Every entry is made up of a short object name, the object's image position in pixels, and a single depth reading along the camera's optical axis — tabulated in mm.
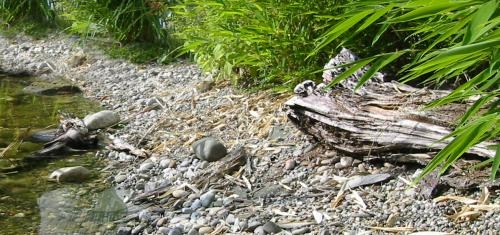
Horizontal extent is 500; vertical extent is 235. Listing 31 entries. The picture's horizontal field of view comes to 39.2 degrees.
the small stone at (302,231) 1988
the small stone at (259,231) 2055
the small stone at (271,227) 2050
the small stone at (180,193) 2609
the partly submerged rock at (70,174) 3035
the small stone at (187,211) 2454
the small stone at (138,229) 2395
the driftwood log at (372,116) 2068
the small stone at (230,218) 2250
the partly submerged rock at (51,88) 4832
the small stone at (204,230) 2244
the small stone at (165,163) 3008
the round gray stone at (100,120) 3803
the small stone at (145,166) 3031
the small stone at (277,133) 2794
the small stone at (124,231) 2404
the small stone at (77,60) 5480
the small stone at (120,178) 2992
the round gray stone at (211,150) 2867
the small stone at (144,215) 2477
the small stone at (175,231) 2291
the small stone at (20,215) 2661
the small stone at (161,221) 2412
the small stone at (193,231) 2256
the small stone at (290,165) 2487
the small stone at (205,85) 3916
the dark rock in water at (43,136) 3641
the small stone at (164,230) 2314
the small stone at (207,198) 2468
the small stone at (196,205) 2470
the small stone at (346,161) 2316
